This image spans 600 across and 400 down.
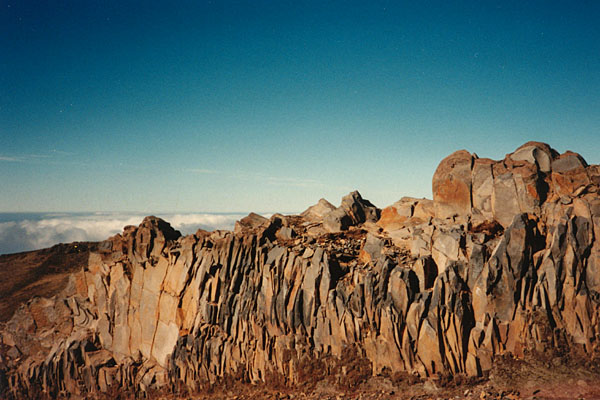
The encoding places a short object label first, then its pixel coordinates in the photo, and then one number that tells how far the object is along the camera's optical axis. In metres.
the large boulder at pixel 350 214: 36.75
